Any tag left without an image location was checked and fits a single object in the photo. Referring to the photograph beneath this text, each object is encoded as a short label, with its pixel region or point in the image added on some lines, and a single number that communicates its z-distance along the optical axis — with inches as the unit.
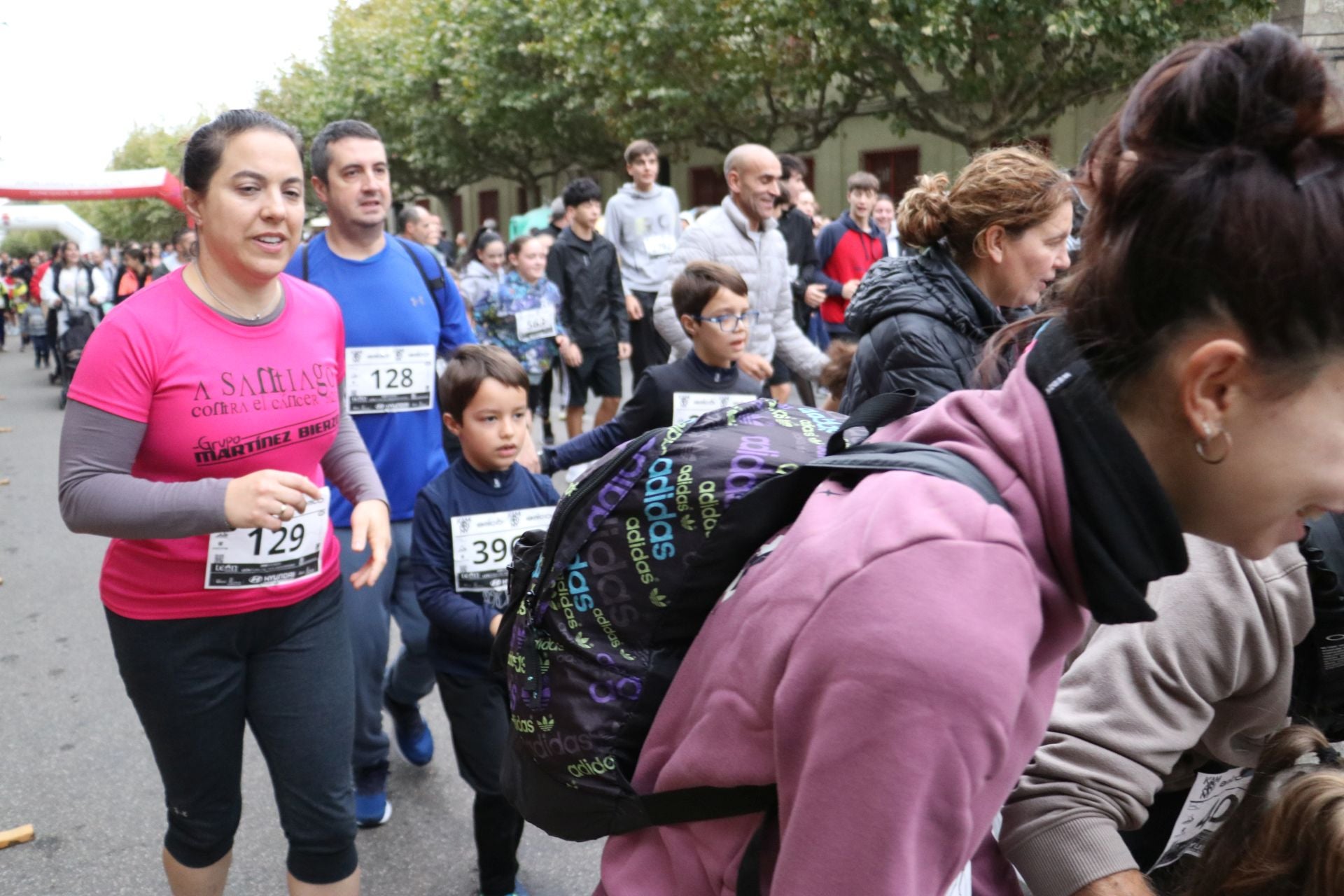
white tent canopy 1310.3
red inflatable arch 1284.4
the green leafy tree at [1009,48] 556.1
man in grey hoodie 358.9
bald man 230.5
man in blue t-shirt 136.1
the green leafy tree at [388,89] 1183.6
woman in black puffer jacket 117.3
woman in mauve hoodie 34.3
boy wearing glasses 164.9
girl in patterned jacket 322.3
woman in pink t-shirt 87.6
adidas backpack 42.7
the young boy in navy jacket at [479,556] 119.1
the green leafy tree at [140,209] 2074.3
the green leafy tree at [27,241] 3006.9
